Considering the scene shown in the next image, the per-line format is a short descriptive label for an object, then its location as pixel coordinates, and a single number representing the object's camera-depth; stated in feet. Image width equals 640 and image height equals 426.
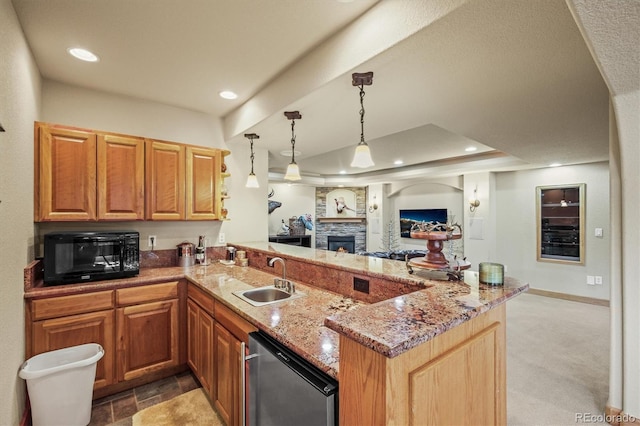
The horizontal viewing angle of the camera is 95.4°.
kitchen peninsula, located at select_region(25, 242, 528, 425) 2.76
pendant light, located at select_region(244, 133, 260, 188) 10.12
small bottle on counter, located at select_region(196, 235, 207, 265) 10.30
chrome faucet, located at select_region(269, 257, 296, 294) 6.81
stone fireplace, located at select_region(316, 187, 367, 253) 28.14
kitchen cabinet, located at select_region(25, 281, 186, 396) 6.82
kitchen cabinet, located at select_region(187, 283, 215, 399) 6.84
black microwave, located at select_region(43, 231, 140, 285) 7.13
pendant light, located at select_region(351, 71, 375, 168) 6.07
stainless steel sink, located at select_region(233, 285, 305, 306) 6.97
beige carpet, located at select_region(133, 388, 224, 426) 6.70
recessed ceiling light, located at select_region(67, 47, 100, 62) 6.78
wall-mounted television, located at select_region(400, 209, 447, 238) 23.73
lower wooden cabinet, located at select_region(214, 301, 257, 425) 5.40
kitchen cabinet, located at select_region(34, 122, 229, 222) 7.49
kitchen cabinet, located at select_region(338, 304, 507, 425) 2.71
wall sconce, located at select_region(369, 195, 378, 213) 27.20
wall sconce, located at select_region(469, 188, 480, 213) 20.02
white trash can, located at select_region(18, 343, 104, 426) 5.92
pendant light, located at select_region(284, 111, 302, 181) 8.33
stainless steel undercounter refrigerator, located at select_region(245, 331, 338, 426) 3.33
